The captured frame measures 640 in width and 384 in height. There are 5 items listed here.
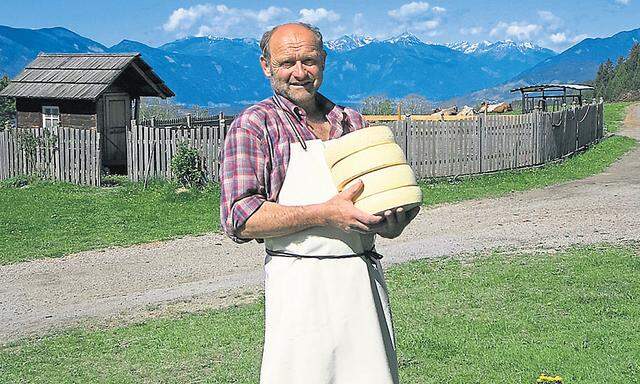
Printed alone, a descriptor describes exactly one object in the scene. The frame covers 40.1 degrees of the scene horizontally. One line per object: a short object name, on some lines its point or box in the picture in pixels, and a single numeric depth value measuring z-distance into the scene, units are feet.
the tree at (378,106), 144.56
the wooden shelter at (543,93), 108.88
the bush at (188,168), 58.75
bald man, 9.87
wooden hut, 73.41
